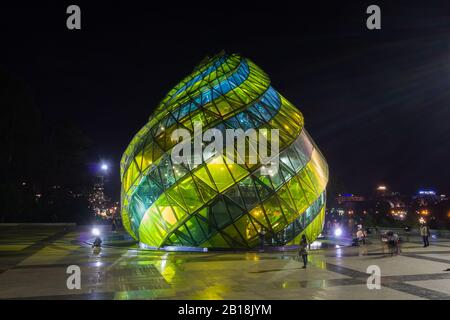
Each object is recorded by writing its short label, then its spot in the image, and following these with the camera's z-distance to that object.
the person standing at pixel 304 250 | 16.15
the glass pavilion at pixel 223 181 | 22.06
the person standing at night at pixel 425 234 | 24.80
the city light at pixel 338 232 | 35.54
